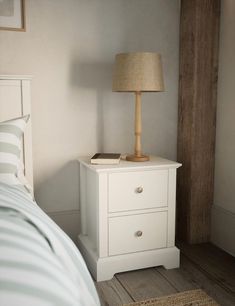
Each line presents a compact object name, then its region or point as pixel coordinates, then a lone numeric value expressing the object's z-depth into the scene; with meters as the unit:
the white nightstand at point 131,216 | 1.98
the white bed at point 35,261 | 0.68
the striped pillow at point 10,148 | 1.53
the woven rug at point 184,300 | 1.75
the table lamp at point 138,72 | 1.99
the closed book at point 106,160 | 2.03
